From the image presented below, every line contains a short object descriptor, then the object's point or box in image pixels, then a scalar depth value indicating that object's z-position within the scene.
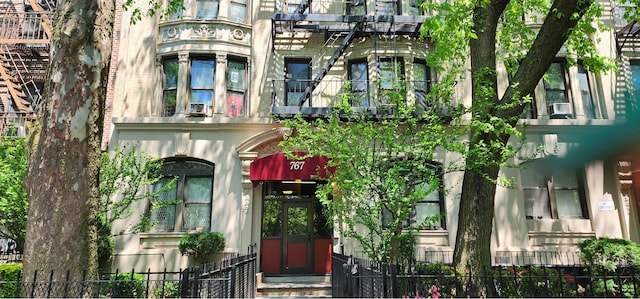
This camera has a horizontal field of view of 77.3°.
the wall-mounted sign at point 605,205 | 12.94
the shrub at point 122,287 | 5.74
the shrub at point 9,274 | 9.07
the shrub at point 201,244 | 11.42
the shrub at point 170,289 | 10.03
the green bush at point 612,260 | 9.85
